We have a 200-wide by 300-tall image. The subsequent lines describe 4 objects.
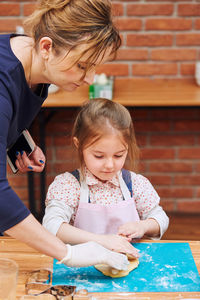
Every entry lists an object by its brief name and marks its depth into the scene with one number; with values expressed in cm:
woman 135
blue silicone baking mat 140
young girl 163
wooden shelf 233
